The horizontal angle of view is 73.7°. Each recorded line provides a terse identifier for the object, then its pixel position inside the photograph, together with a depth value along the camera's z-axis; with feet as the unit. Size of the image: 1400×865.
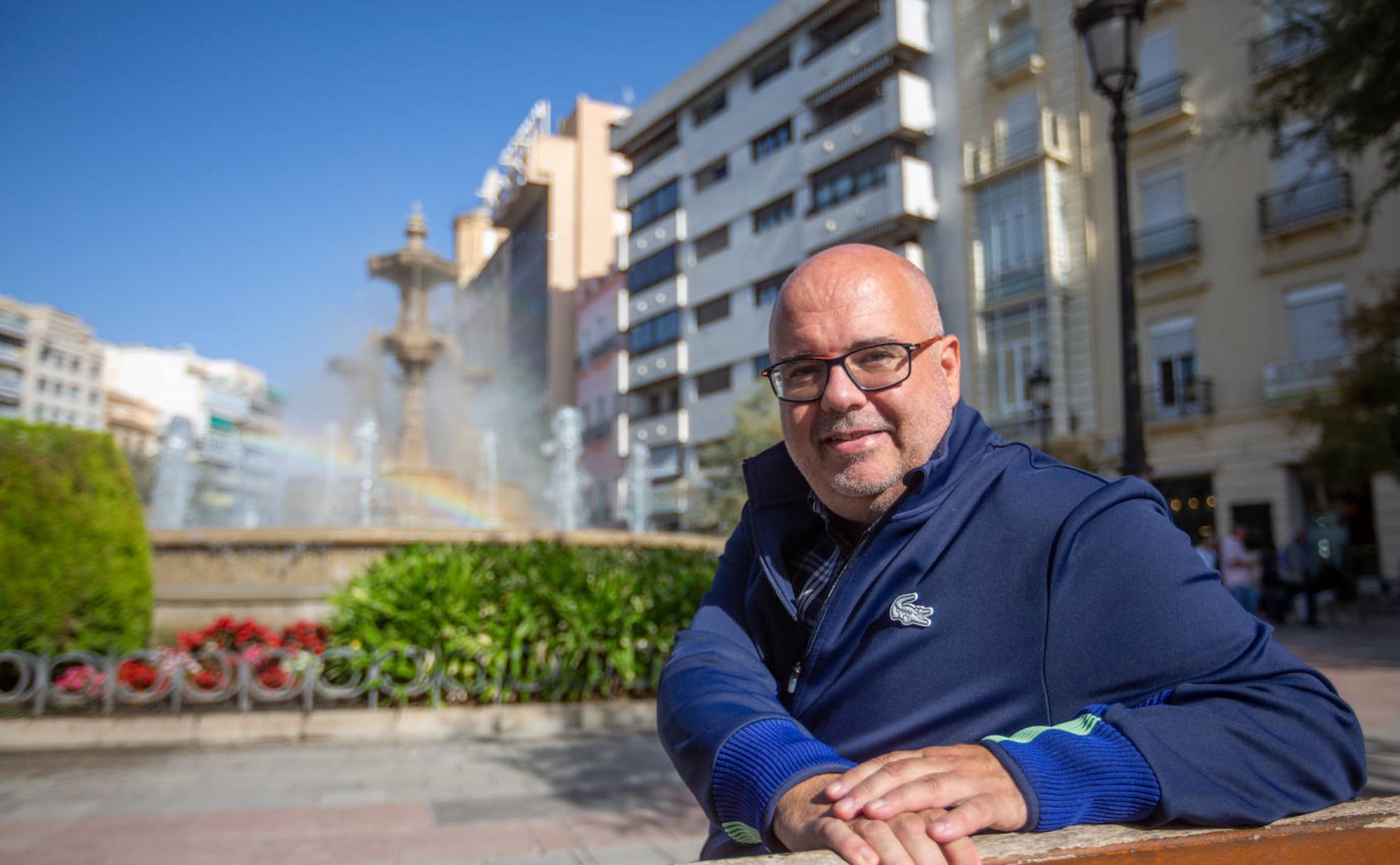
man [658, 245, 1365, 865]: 3.98
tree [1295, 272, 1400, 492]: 47.19
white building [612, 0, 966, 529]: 94.27
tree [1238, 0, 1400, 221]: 28.40
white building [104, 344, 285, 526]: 346.13
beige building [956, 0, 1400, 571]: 66.59
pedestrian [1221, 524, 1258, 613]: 47.37
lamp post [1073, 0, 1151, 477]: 20.15
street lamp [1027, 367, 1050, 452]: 52.16
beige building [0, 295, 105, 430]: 249.96
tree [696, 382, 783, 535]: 95.81
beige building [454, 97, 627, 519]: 170.81
